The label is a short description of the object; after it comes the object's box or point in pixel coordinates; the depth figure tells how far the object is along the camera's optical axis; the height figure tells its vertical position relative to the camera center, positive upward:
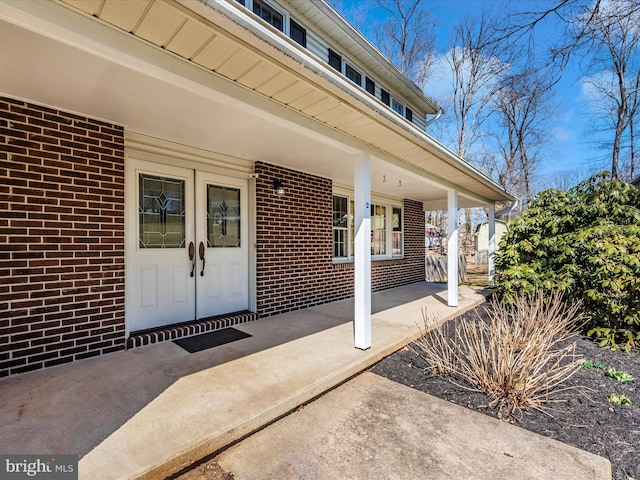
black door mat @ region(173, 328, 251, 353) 3.76 -1.25
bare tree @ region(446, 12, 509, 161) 15.88 +7.48
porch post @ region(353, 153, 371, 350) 3.77 -0.06
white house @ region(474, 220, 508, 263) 19.82 -0.23
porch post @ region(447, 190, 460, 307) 6.19 -0.22
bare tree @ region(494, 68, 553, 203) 18.73 +5.94
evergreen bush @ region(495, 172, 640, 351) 4.32 -0.24
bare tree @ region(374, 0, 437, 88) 14.52 +9.60
